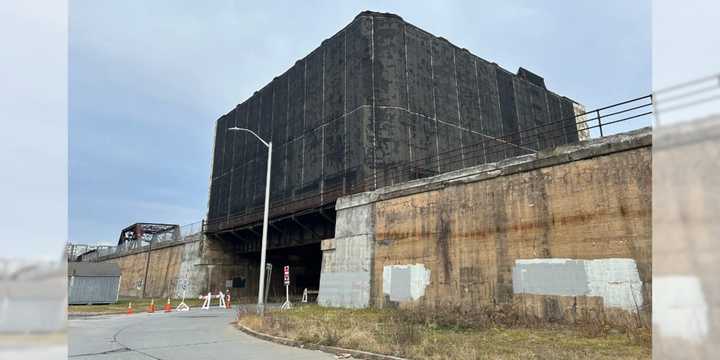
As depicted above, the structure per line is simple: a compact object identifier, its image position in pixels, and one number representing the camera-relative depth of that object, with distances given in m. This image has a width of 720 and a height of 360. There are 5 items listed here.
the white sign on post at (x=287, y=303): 21.12
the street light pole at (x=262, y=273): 18.38
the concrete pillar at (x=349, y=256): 22.33
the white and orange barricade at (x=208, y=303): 29.66
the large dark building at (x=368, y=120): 30.28
